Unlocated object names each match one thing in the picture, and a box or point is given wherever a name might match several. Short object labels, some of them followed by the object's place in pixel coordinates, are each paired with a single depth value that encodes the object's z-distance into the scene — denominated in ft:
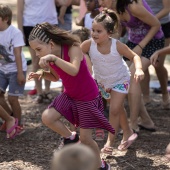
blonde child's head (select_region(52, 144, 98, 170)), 13.14
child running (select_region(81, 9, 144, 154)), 30.39
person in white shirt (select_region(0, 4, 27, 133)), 35.33
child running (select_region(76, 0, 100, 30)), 41.64
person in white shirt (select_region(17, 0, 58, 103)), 44.33
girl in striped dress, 26.91
